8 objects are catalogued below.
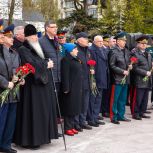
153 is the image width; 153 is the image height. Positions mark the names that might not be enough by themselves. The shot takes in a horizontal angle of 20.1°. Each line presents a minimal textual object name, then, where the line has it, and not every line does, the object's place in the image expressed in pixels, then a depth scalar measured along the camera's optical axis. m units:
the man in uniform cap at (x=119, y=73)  9.39
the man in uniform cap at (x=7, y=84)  6.58
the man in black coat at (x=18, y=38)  8.52
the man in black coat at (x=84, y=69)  8.64
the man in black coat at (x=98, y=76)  9.20
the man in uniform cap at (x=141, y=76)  9.93
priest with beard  7.00
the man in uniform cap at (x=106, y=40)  10.95
